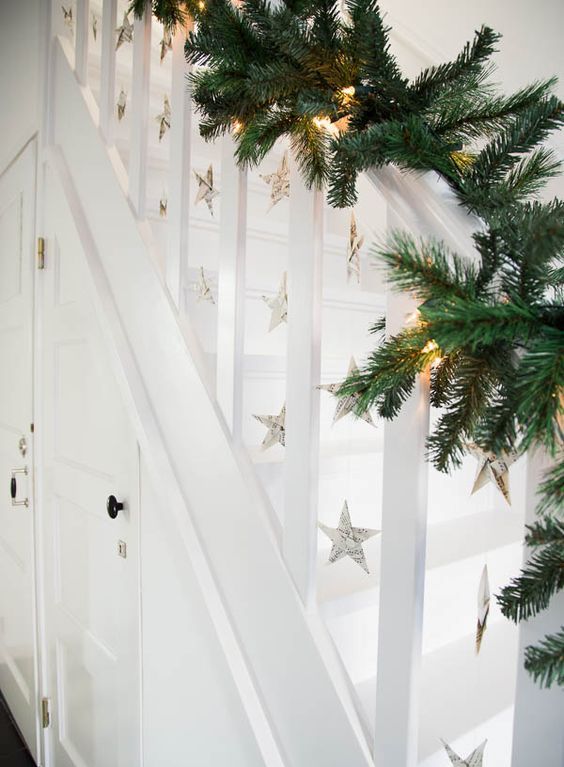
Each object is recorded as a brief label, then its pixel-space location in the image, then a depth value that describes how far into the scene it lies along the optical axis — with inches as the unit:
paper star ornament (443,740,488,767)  21.5
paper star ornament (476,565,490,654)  20.3
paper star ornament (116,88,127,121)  48.9
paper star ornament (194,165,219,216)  38.7
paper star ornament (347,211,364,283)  28.1
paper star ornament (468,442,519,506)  19.6
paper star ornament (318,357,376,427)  25.0
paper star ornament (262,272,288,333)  31.8
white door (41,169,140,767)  47.3
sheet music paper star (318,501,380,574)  27.9
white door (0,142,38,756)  69.3
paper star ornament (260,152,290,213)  32.5
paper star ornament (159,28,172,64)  41.1
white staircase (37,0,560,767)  24.6
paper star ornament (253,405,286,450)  32.5
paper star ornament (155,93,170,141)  43.0
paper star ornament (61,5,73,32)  58.9
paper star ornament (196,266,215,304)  39.9
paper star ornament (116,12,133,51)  47.1
